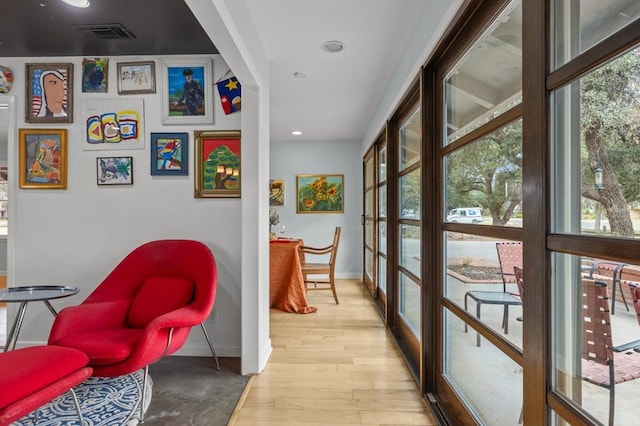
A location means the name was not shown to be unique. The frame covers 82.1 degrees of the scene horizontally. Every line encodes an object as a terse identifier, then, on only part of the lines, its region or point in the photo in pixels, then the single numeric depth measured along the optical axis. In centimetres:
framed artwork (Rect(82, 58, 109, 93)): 289
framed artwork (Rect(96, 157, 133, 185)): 287
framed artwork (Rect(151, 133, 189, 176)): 286
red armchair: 193
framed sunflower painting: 624
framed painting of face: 289
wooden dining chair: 439
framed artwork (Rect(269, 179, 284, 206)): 628
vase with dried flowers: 481
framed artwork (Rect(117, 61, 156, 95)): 287
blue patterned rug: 190
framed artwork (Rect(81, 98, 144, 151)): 288
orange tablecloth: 414
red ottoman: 140
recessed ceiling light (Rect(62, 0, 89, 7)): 211
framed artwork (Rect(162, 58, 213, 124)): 284
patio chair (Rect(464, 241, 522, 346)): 132
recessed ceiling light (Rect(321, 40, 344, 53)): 264
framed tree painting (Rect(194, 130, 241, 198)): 283
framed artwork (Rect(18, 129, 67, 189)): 288
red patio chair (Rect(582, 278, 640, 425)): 83
